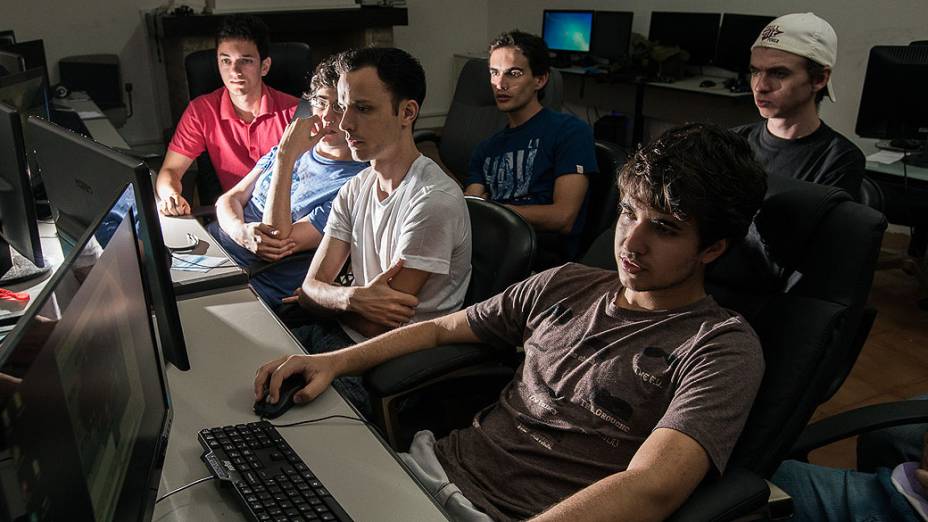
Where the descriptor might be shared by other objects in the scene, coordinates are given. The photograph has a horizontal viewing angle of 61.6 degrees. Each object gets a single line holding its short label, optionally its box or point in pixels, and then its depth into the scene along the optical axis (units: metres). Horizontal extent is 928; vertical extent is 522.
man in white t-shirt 1.84
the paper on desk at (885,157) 3.21
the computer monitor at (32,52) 3.85
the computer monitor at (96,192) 1.31
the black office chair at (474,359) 1.55
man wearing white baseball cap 2.25
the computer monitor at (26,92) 1.99
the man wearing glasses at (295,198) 2.37
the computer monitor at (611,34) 5.89
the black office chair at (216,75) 3.28
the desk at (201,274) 1.90
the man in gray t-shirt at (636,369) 1.25
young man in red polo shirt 3.01
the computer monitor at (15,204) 1.63
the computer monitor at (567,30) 6.17
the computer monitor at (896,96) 3.08
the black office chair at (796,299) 1.32
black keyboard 1.08
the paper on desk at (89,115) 3.87
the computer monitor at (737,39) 5.07
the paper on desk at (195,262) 2.03
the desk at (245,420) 1.13
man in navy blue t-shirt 2.67
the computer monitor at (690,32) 5.41
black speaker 5.07
